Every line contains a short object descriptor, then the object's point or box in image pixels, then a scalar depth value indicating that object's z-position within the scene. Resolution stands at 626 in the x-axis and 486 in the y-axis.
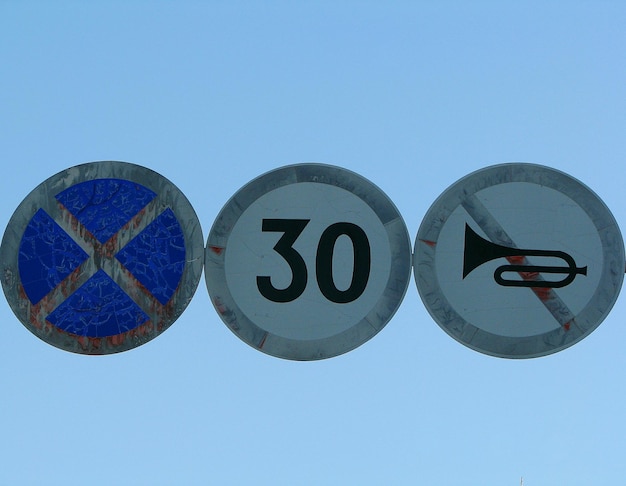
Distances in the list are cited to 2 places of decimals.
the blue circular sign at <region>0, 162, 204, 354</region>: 14.85
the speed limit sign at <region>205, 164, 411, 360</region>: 14.55
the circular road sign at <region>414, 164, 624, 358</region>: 14.53
